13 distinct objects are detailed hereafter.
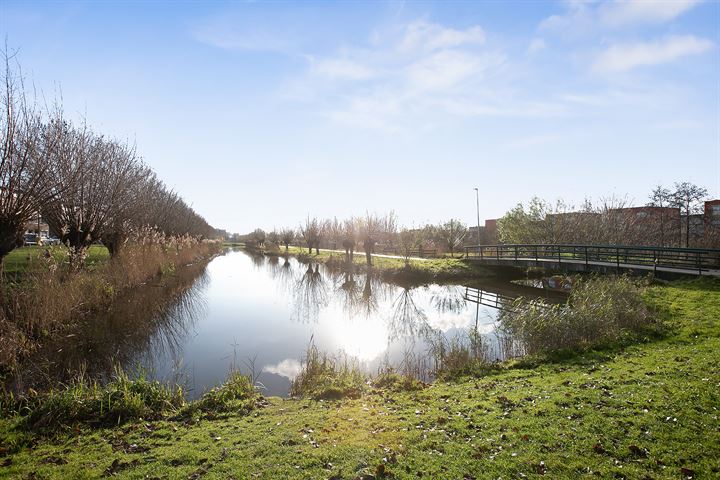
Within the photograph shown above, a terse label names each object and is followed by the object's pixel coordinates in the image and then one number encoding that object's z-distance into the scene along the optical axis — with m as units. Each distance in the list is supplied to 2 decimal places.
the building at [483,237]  50.78
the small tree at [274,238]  74.24
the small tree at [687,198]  29.94
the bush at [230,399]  6.62
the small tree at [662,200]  29.61
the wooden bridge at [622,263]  16.56
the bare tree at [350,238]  37.99
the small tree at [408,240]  32.28
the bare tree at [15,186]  9.94
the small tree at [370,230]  35.10
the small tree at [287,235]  65.88
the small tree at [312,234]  51.09
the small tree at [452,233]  43.59
